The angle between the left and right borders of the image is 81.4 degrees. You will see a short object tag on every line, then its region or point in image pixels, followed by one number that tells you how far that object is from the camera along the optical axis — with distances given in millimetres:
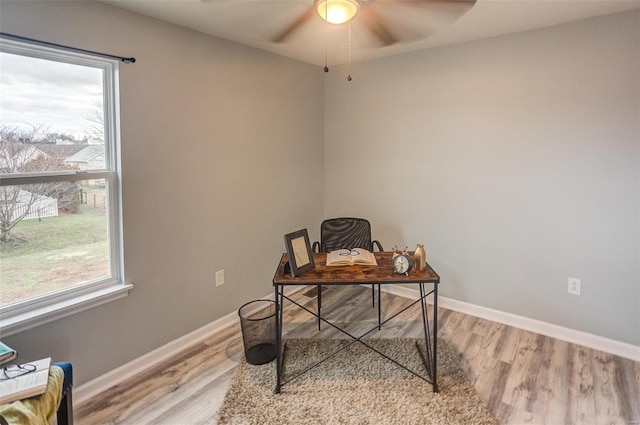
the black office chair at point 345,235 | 3191
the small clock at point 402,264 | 2100
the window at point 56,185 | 1861
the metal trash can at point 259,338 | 2469
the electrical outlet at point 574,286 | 2686
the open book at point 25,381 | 1407
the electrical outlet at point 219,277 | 2930
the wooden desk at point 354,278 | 2031
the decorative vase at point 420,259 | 2172
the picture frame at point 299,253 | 2090
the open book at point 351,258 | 2260
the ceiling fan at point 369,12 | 1622
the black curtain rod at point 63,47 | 1767
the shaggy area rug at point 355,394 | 1935
